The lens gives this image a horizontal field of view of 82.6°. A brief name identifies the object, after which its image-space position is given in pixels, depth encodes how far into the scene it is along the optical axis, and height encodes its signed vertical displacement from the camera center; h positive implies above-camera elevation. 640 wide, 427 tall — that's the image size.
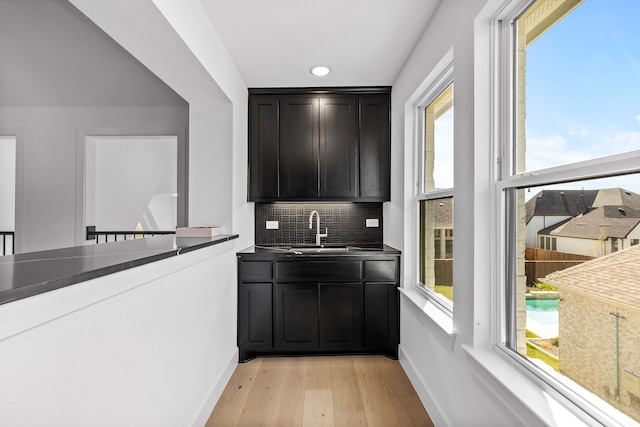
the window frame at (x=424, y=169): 2.34 +0.40
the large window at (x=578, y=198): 1.01 +0.06
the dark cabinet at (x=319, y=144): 3.58 +0.70
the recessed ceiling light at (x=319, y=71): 3.08 +1.25
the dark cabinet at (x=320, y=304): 3.24 -0.79
